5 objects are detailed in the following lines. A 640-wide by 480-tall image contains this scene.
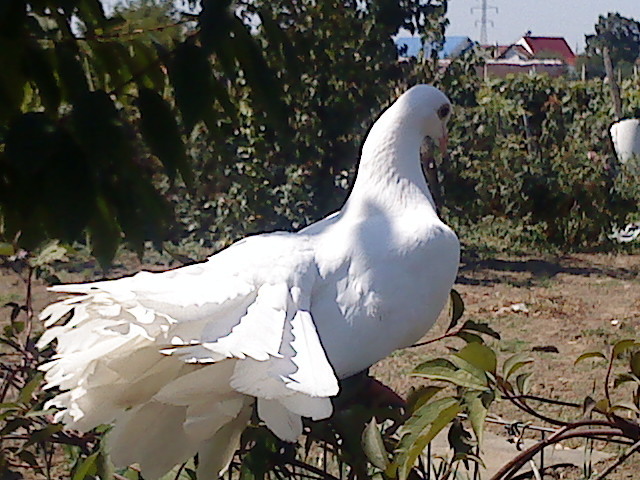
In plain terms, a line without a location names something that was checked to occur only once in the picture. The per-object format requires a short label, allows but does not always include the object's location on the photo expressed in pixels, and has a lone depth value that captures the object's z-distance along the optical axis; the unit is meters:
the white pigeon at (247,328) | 1.09
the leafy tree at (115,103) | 1.16
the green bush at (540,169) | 8.09
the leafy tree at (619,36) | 30.55
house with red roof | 27.51
